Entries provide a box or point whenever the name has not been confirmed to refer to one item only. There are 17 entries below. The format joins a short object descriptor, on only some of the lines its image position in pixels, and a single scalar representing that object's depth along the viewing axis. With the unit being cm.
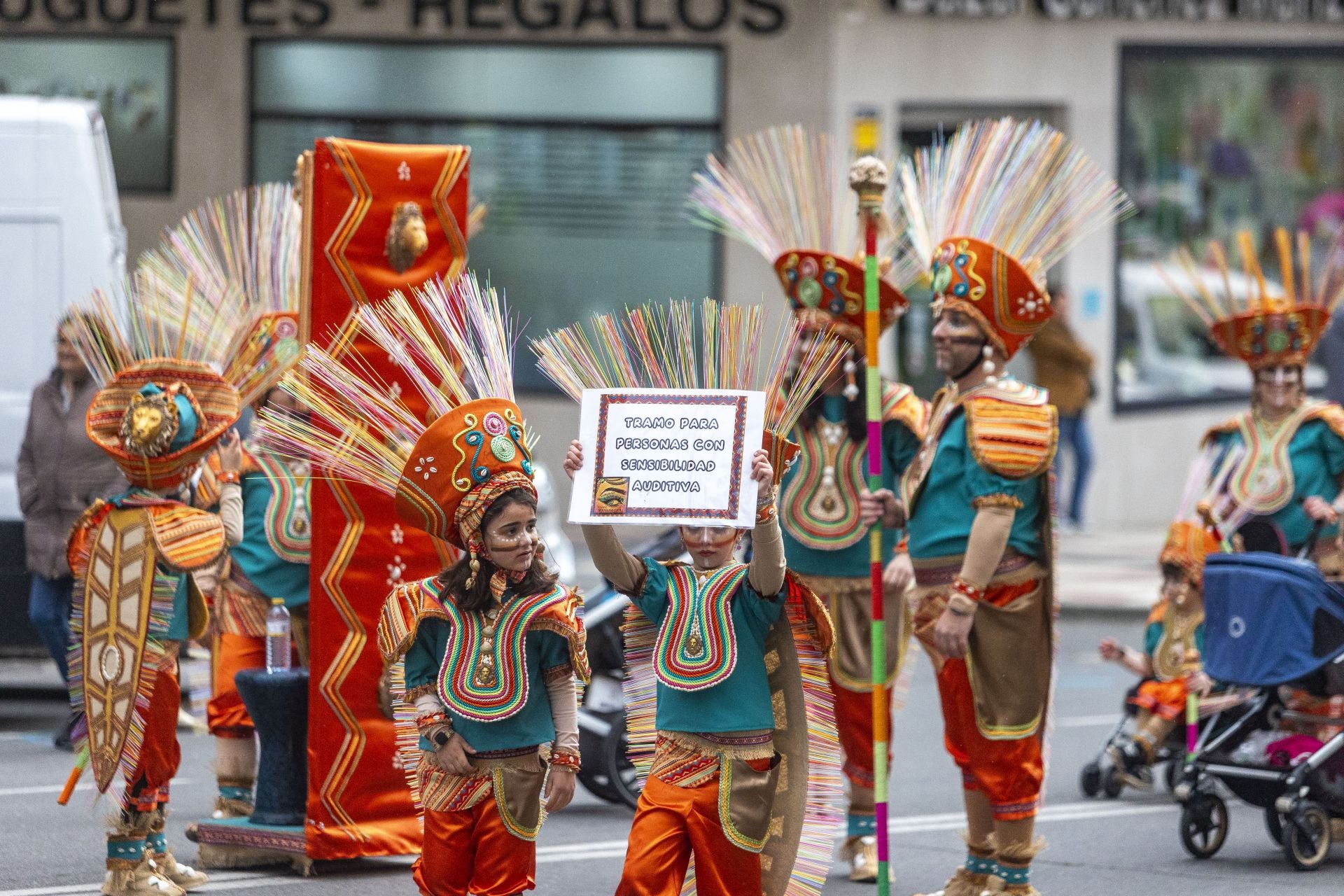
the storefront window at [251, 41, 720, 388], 3484
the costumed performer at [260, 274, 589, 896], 1055
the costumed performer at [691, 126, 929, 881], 1449
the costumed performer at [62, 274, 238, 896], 1316
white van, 2019
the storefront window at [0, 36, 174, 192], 3528
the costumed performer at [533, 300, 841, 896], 1087
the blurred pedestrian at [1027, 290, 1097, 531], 3322
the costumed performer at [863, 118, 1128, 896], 1290
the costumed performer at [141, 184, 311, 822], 1491
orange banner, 1397
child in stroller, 1731
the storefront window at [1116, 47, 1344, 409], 3619
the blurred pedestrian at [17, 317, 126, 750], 1873
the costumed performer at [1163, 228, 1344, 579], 1703
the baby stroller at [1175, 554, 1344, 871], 1521
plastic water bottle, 1492
